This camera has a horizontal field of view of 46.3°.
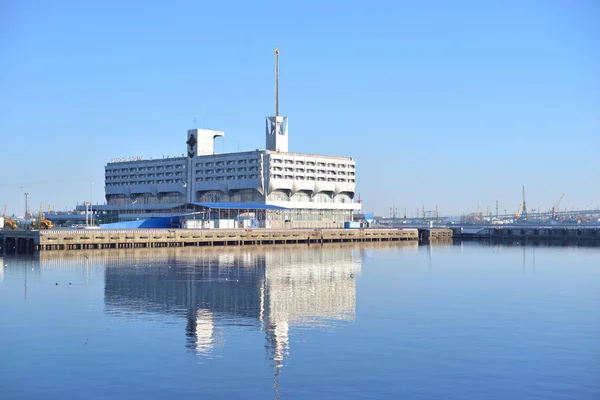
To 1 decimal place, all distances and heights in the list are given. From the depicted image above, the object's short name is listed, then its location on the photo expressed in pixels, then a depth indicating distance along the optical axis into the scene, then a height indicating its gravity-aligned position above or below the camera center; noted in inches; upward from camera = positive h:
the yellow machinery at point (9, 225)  5672.2 +16.3
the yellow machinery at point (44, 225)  5152.6 +11.5
